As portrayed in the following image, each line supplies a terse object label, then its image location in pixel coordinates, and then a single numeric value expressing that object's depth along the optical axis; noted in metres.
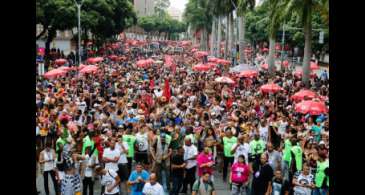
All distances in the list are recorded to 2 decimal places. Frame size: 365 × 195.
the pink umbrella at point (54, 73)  22.83
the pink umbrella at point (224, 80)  22.97
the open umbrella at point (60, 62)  33.70
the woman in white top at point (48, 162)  9.84
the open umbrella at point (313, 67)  31.26
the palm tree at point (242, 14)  41.66
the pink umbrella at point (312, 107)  13.94
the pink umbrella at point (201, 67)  30.30
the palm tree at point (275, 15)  27.58
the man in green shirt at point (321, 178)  8.34
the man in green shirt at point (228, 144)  11.48
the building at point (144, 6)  154.38
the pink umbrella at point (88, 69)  25.07
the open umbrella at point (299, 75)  32.74
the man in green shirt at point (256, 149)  10.80
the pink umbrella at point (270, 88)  19.49
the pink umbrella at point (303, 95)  16.89
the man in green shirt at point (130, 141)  11.18
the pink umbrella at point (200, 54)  56.05
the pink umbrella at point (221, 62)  40.06
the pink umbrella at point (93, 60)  34.31
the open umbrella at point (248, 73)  26.34
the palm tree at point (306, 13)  25.52
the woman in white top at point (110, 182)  8.78
